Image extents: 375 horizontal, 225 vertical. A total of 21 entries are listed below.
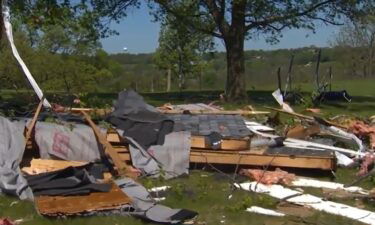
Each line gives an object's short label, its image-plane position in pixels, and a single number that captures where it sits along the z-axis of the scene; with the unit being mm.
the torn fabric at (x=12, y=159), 6836
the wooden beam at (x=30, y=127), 7977
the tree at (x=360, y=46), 51062
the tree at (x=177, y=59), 37662
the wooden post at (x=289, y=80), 19414
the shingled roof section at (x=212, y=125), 8898
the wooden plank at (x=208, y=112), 11266
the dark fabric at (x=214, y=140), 8453
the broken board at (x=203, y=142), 8414
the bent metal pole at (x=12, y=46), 9938
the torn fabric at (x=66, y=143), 8047
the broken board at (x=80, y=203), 6086
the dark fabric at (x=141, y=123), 8367
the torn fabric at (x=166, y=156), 8031
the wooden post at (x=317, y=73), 18972
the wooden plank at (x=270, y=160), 8180
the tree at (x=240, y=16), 20548
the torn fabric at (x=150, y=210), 6008
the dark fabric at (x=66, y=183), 6617
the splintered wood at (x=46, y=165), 7605
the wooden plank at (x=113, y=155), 7727
